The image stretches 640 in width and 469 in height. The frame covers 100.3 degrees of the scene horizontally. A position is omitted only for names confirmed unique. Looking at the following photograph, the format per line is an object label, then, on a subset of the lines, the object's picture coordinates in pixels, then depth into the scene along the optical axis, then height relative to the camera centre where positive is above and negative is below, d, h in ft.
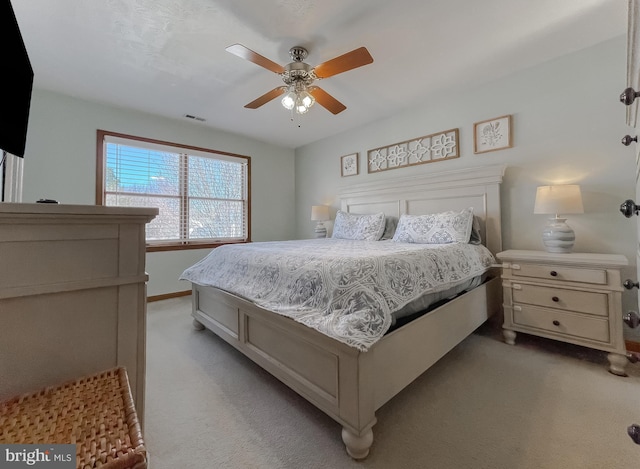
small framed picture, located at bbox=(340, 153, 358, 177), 13.79 +4.06
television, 2.72 +1.85
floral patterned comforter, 4.25 -0.77
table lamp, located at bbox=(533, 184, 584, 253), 7.04 +0.83
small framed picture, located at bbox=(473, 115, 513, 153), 9.04 +3.71
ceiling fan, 6.13 +4.34
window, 11.22 +2.65
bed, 3.97 -1.82
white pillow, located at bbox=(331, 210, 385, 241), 10.75 +0.63
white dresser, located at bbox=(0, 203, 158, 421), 2.38 -0.50
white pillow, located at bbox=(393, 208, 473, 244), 8.43 +0.41
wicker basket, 1.81 -1.37
